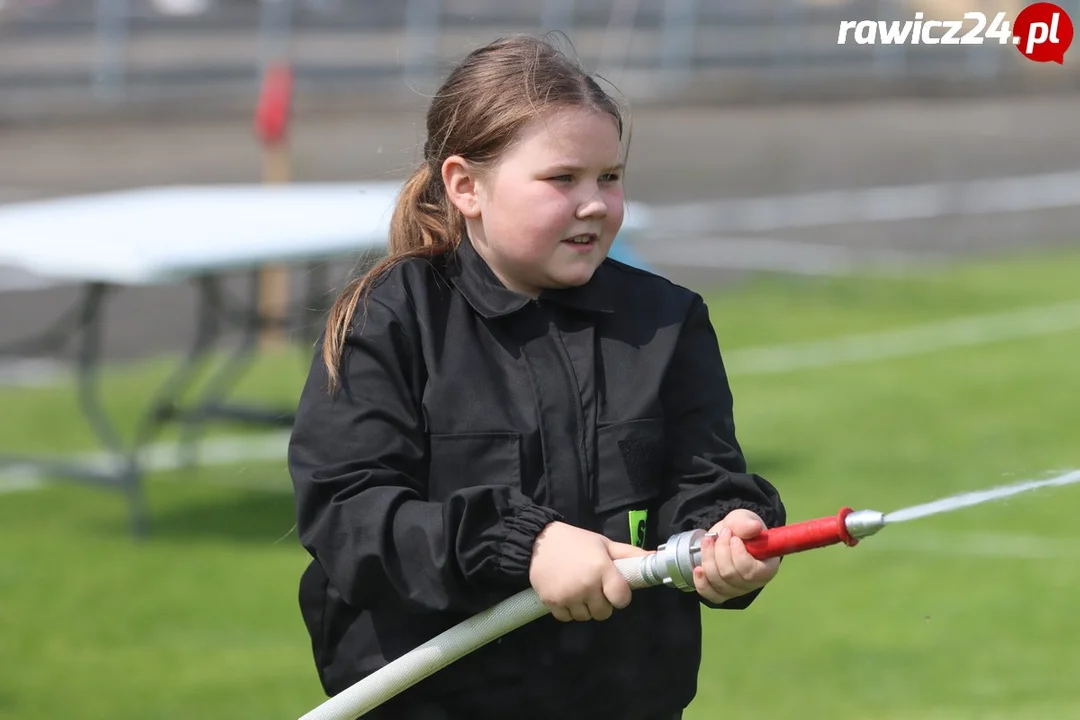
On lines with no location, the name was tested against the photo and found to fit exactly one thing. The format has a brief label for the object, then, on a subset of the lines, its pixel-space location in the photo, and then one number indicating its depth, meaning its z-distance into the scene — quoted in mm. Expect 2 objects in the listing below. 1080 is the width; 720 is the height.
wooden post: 10016
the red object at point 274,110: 10008
